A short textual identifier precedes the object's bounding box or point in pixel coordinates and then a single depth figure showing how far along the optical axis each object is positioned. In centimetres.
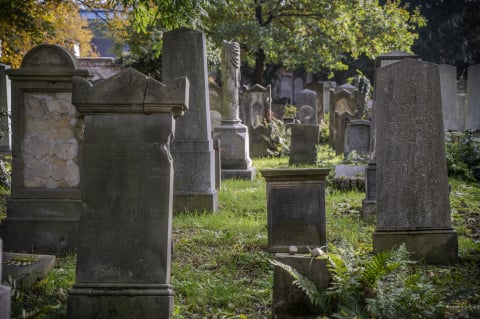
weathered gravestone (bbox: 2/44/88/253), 691
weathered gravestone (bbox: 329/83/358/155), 1773
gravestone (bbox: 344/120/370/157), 1326
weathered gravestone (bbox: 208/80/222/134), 1961
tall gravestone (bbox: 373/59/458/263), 620
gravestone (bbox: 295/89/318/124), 2145
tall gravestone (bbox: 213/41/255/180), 1315
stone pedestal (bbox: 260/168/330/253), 658
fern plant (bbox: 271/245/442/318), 429
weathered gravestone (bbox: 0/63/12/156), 1377
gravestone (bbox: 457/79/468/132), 1984
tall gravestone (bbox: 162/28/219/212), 904
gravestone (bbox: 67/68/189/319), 460
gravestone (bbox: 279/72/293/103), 5000
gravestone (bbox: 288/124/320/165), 1459
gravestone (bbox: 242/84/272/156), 1882
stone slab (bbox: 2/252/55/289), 536
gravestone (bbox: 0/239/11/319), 303
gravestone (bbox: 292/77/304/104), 5056
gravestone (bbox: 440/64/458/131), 1759
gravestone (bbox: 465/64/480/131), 1758
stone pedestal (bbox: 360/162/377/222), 838
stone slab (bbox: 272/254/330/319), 450
